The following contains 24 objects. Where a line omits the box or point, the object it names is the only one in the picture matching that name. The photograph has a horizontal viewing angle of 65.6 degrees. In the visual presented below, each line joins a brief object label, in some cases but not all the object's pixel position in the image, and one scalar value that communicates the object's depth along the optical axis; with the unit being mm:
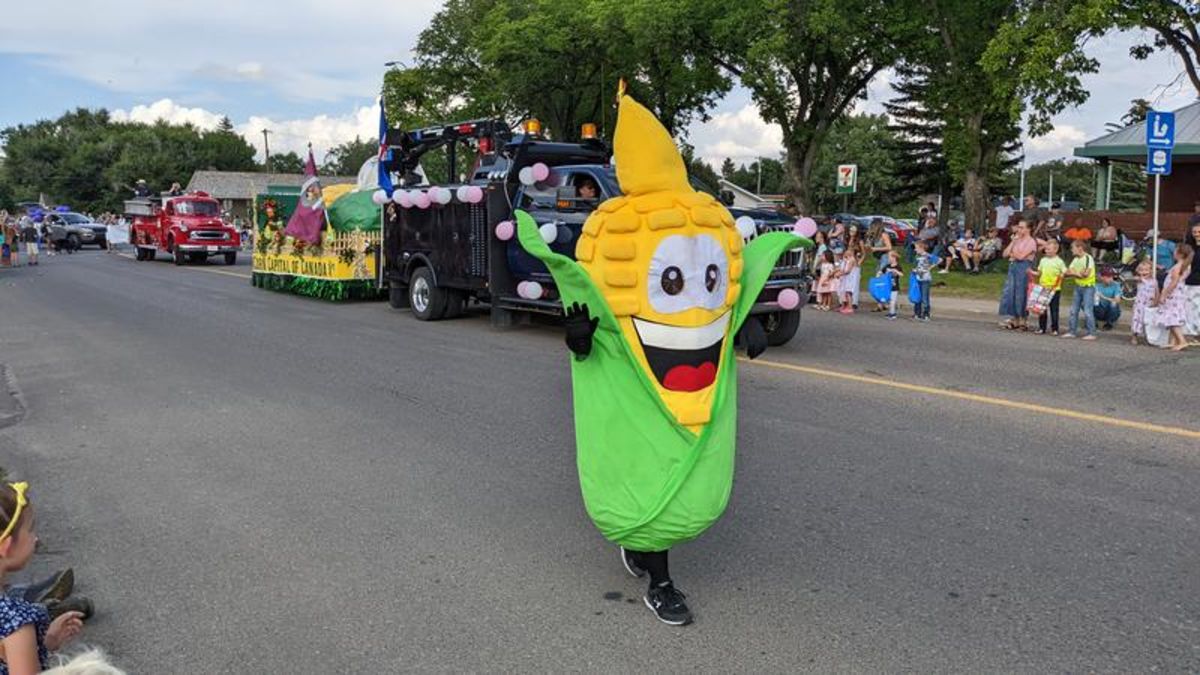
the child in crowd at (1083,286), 11773
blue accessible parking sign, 13141
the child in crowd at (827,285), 15062
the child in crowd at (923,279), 14094
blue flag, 15227
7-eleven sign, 23062
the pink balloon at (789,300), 3980
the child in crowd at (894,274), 14289
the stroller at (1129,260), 16156
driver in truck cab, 10703
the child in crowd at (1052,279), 11961
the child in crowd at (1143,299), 11258
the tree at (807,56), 24047
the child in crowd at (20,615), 2254
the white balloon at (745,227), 3868
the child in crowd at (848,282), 14917
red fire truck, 27641
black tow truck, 10820
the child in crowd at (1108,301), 12719
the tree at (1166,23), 16844
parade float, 15750
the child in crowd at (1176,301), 10781
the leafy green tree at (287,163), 130375
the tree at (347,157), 129250
